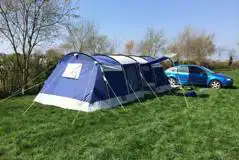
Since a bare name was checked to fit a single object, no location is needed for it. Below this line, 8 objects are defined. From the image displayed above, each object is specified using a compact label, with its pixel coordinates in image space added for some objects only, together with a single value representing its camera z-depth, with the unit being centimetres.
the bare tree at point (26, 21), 1178
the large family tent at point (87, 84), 804
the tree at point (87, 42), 2844
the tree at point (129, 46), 4172
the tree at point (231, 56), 4490
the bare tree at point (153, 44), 3647
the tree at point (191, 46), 3892
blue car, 1427
